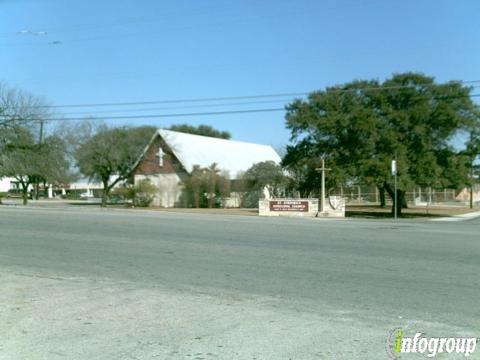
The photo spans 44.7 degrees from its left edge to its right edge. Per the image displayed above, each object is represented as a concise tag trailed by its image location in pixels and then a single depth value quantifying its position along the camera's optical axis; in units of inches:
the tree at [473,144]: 1548.1
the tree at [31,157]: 1702.8
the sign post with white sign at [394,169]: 1341.0
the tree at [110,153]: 2023.9
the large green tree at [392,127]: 1510.8
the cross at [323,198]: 1468.8
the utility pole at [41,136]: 1951.0
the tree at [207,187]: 2068.2
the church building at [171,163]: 2192.4
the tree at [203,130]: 4330.7
